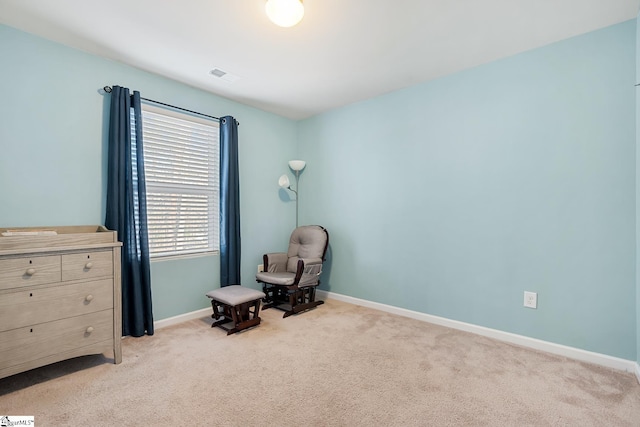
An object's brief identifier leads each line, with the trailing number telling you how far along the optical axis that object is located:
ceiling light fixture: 1.77
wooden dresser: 1.77
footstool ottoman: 2.73
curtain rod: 2.55
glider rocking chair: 3.26
